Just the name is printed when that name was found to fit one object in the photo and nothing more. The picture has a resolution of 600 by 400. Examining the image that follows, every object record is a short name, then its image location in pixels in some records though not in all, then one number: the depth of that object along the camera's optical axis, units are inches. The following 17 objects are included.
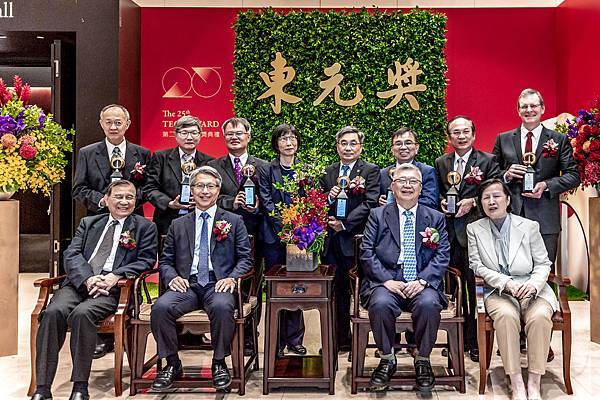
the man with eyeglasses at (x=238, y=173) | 200.2
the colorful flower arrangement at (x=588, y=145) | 197.6
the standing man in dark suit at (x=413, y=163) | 196.5
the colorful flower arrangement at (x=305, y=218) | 175.6
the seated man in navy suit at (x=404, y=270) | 164.7
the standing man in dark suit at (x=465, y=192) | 196.7
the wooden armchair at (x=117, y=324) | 166.2
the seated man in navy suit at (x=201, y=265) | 166.1
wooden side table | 169.9
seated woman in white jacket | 163.6
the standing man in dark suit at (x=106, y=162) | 203.0
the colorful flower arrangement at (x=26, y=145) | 197.4
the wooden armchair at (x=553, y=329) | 167.8
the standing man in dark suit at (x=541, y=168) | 196.1
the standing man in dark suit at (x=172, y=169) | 202.8
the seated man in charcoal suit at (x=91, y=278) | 160.7
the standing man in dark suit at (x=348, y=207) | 197.0
